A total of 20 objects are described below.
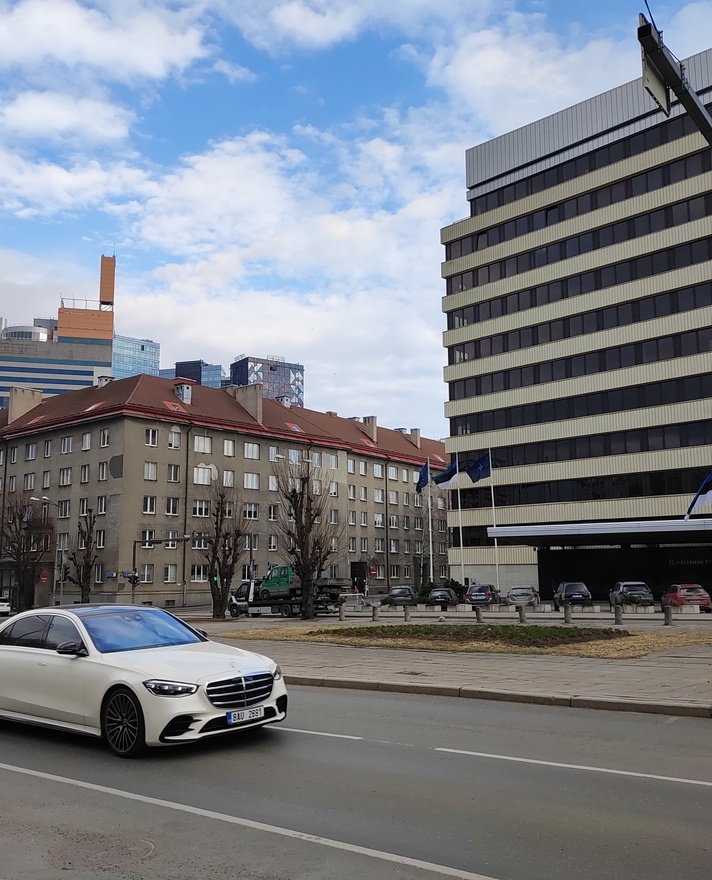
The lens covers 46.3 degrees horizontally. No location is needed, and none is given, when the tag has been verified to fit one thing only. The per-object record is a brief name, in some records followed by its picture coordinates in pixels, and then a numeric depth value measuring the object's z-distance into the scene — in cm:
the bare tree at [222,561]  4731
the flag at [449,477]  4703
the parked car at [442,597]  4884
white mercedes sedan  784
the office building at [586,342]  4881
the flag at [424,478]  5059
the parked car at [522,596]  4184
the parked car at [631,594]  3688
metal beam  926
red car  3628
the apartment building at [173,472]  6284
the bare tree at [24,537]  6219
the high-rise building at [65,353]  16638
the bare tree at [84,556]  5600
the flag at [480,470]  4678
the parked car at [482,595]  4484
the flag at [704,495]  3447
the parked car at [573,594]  4062
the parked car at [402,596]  5297
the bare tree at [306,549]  3944
